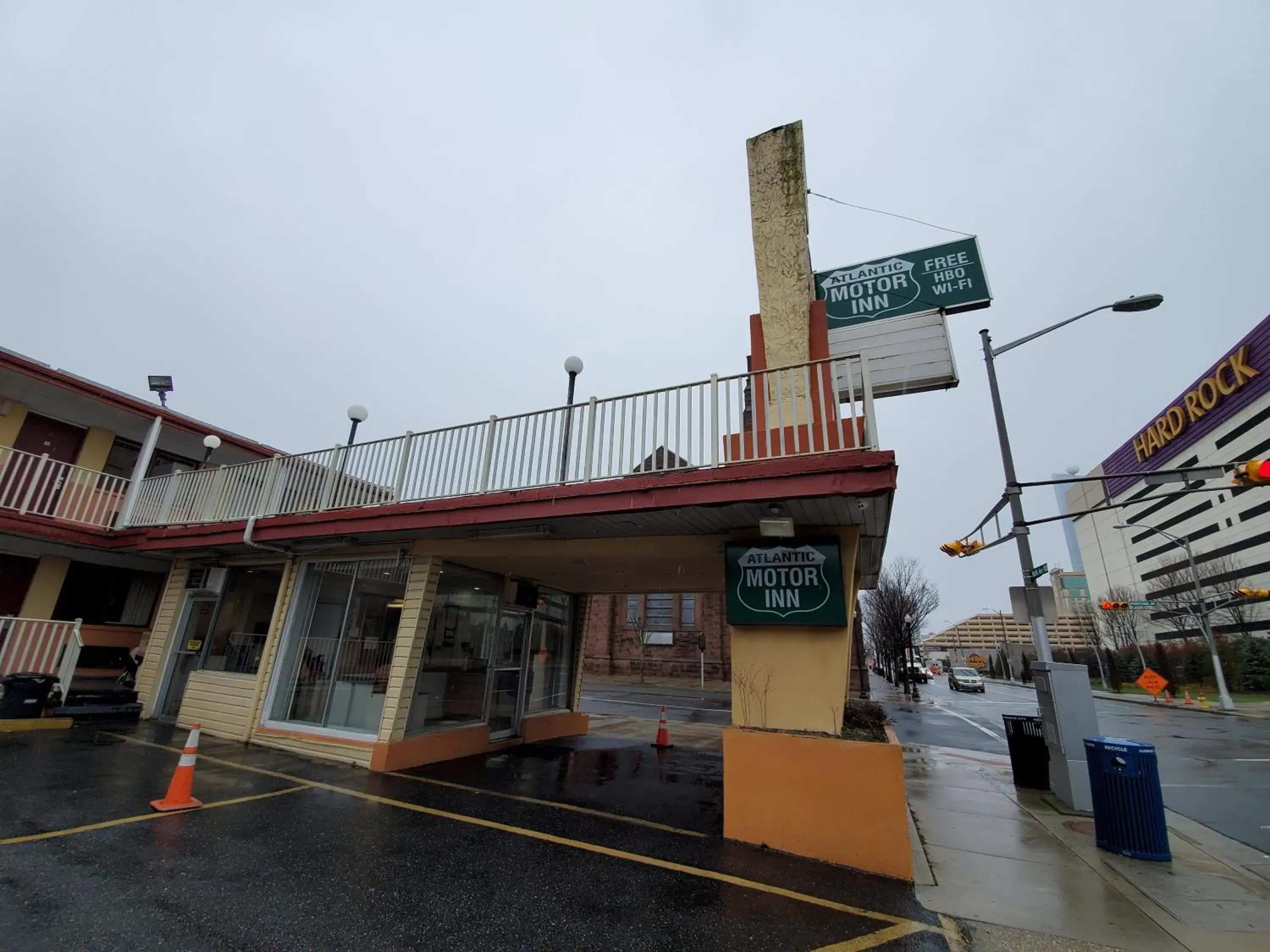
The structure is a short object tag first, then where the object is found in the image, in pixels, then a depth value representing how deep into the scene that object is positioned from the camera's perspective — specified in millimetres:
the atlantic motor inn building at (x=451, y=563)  5707
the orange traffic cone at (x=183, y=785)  5504
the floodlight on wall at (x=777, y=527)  5660
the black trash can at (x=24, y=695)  8820
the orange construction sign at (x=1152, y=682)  20562
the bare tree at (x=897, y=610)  33969
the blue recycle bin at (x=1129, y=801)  5332
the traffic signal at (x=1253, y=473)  5914
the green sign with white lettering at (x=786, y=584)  5605
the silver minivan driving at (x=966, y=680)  36281
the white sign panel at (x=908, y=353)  8586
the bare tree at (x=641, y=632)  31391
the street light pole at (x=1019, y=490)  7902
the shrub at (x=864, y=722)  5570
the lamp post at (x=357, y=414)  10773
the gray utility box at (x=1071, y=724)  7121
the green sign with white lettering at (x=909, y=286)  9203
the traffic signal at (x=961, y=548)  9414
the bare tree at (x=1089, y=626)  39406
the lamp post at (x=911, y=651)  30391
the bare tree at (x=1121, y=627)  41156
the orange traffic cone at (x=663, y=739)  10915
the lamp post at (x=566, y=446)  6684
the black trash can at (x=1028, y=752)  8352
